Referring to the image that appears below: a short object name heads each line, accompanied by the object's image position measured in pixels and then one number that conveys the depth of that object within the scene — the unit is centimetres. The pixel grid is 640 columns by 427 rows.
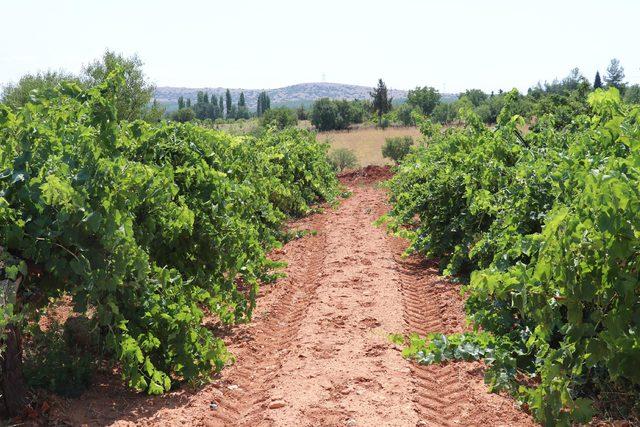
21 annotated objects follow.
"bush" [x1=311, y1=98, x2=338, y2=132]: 6253
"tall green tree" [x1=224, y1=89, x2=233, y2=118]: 14254
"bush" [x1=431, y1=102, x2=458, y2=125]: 6210
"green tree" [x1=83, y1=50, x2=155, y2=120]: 3206
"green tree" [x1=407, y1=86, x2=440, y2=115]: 7356
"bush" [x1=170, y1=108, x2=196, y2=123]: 6419
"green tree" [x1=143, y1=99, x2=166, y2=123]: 3178
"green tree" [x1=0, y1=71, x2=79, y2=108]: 3506
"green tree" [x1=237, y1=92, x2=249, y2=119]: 13505
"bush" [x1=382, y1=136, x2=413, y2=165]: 3262
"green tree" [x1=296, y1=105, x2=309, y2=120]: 8325
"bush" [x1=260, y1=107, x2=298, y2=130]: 4719
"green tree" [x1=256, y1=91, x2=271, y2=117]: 13575
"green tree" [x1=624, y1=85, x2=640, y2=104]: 5171
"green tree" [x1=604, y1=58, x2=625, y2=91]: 9712
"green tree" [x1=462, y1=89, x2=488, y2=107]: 7538
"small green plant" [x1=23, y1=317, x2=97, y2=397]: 516
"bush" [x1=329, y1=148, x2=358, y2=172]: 3139
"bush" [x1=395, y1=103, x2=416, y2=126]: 6412
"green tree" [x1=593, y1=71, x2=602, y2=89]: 8618
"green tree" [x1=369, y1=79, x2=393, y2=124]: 6562
